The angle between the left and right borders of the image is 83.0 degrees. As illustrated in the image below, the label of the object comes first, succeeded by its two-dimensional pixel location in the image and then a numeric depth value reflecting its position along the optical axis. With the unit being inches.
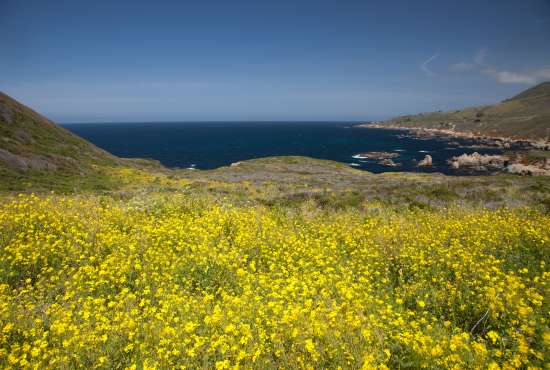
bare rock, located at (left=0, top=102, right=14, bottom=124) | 1286.9
